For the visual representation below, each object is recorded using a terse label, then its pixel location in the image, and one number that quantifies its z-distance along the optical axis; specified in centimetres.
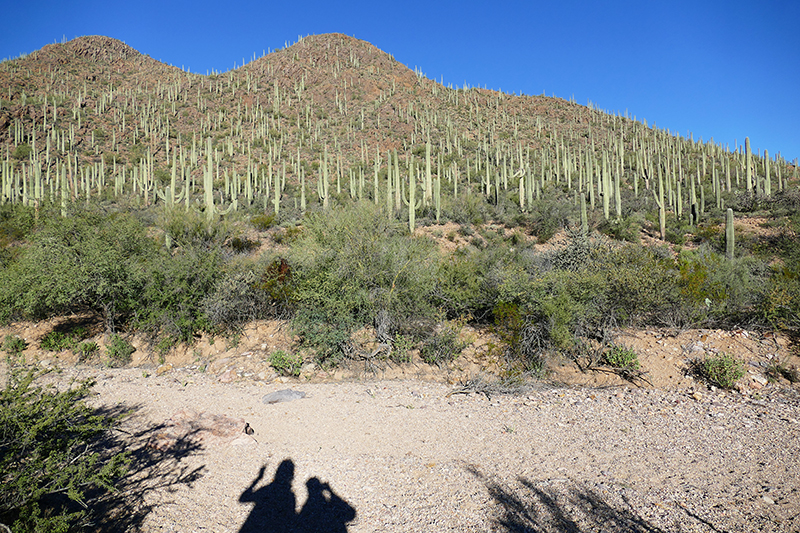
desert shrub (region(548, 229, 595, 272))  1031
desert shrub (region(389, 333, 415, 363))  852
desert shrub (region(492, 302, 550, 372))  805
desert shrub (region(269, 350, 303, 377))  822
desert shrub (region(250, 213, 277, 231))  2003
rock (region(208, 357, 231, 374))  869
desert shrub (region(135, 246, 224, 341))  954
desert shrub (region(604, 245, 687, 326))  853
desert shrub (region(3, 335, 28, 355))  964
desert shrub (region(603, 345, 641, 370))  757
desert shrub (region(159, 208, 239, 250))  1454
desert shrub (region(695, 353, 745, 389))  667
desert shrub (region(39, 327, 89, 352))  976
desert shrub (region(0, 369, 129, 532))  281
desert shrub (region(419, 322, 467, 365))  853
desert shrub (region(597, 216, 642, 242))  1814
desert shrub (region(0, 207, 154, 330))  895
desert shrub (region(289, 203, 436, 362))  852
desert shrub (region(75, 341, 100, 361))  943
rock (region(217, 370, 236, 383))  815
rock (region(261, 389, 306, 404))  681
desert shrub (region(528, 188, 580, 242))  1900
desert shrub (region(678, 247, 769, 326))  859
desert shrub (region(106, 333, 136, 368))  925
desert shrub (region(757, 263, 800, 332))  783
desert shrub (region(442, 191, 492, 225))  2145
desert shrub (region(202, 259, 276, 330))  974
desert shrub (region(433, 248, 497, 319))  947
